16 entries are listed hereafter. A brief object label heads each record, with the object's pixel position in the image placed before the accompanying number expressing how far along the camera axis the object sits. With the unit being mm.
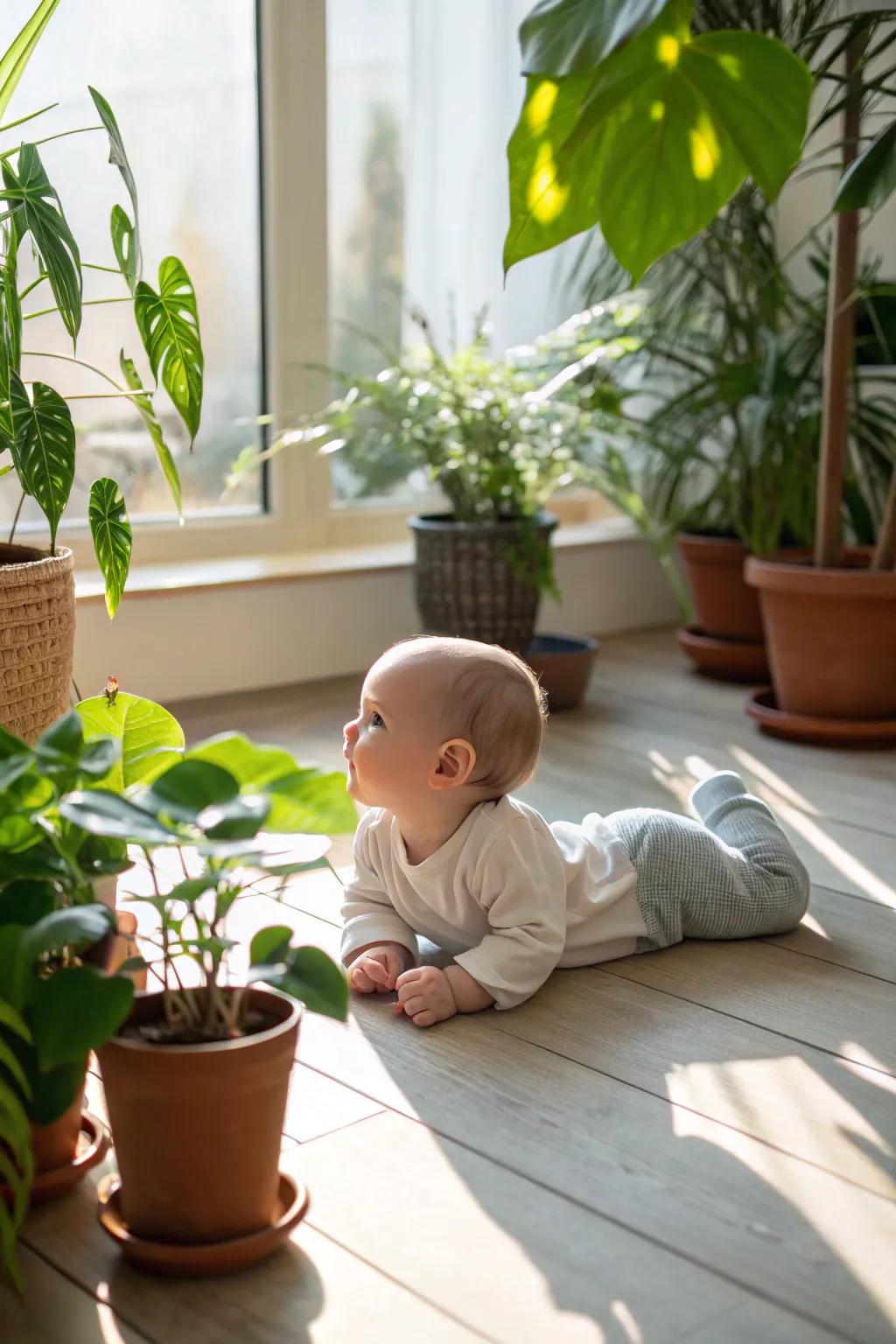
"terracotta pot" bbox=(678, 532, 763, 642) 3250
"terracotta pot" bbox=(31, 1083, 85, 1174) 1173
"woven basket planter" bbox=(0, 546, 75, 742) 1758
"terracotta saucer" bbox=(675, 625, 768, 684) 3229
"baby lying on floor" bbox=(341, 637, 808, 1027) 1523
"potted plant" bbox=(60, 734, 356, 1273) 991
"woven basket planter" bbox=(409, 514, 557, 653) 2930
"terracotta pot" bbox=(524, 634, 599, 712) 2893
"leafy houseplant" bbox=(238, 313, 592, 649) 2924
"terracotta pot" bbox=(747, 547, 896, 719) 2611
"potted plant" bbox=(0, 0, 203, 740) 1692
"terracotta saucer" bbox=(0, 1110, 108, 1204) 1168
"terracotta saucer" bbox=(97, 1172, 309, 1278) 1063
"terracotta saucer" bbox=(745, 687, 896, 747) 2668
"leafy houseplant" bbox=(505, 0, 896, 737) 1101
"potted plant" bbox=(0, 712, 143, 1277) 971
